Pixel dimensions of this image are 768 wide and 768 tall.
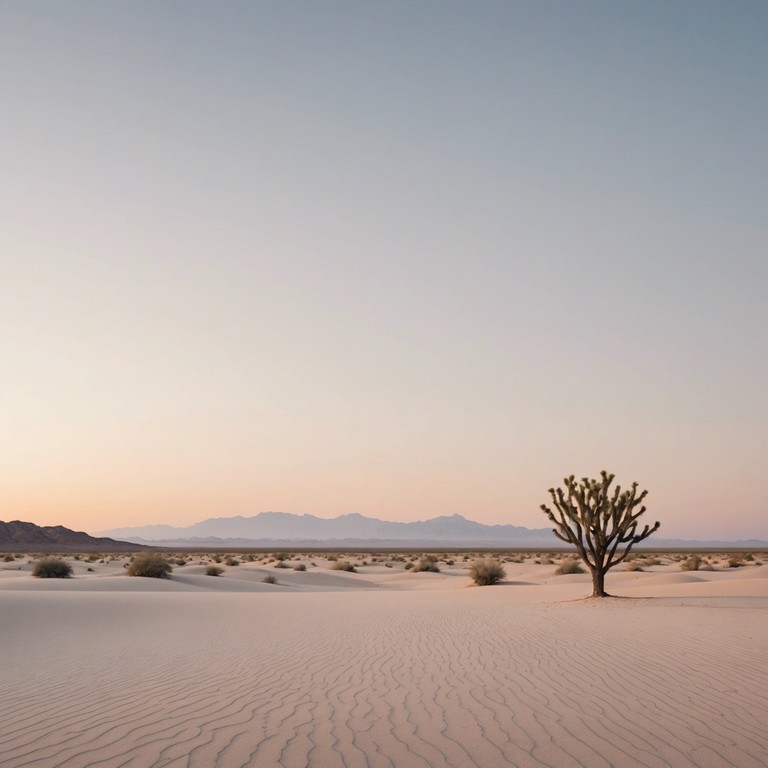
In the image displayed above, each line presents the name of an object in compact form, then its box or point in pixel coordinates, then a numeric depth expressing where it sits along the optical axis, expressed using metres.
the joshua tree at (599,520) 21.27
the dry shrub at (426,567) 43.00
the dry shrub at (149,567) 29.66
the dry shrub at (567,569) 36.10
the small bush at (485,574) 30.77
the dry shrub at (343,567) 44.72
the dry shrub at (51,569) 28.48
